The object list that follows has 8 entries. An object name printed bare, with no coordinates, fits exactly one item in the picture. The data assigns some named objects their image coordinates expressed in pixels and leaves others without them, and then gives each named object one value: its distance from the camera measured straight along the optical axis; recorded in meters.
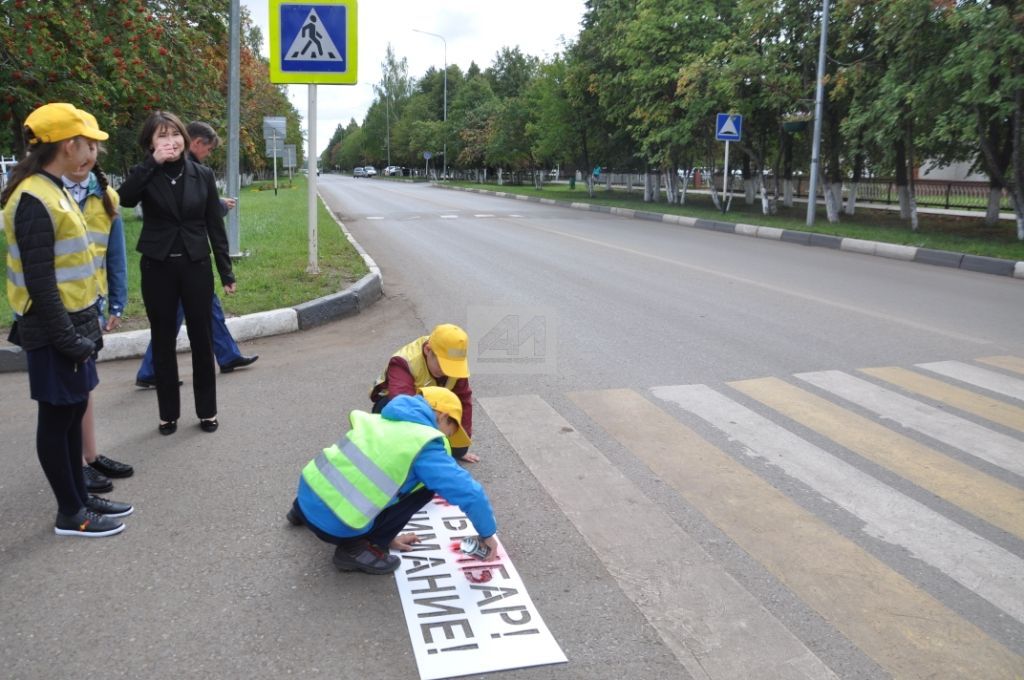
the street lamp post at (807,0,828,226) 18.55
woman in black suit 4.63
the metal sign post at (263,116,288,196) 30.55
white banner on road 2.76
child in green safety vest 3.05
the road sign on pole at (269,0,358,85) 9.17
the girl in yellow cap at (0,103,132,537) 3.44
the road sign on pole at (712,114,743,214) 20.95
